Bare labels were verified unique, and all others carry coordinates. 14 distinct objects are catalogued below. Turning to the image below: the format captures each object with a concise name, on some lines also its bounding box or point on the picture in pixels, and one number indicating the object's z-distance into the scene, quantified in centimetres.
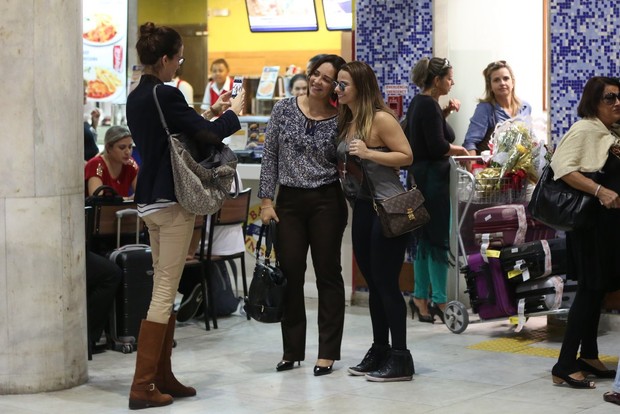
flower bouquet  1575
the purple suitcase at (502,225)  1572
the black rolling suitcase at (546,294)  1512
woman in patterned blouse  1334
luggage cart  1588
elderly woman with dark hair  1220
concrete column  1227
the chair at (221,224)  1651
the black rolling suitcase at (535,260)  1512
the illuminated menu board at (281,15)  2258
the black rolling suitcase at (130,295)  1504
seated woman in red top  1637
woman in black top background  1634
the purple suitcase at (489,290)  1551
